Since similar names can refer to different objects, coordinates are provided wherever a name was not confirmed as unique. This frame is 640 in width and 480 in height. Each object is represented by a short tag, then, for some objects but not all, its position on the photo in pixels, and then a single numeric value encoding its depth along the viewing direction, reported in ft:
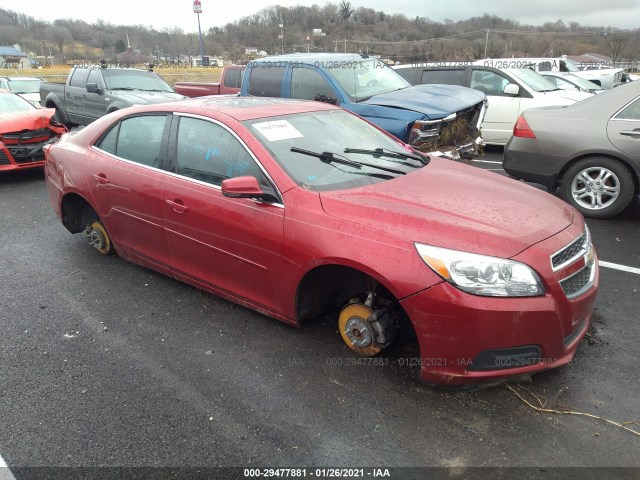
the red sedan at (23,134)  23.58
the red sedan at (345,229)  7.48
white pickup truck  39.61
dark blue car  18.19
